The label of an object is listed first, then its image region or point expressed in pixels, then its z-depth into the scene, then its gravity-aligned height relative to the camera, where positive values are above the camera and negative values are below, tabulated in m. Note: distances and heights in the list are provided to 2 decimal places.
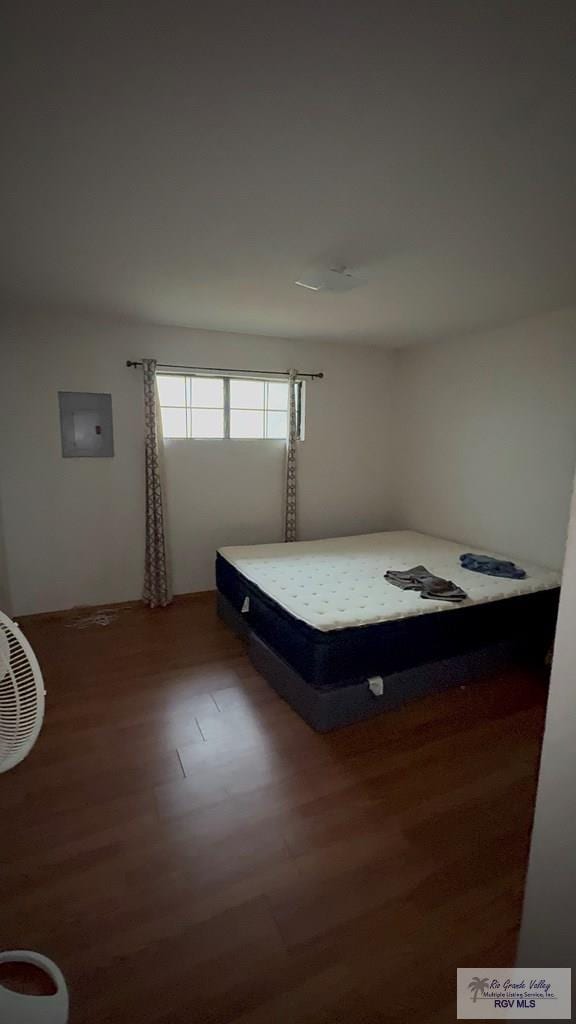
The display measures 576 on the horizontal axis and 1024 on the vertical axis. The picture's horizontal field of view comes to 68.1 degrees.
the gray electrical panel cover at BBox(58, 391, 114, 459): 3.41 +0.10
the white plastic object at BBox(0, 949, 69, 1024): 1.07 -1.44
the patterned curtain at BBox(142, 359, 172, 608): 3.55 -0.65
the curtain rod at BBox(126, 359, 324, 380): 3.54 +0.63
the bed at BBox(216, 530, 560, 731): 2.20 -1.05
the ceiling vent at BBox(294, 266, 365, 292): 2.22 +0.86
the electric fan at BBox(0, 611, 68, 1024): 0.90 -0.57
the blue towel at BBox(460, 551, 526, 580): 3.00 -0.86
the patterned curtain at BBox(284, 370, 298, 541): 4.09 -0.24
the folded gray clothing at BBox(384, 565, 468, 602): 2.58 -0.89
